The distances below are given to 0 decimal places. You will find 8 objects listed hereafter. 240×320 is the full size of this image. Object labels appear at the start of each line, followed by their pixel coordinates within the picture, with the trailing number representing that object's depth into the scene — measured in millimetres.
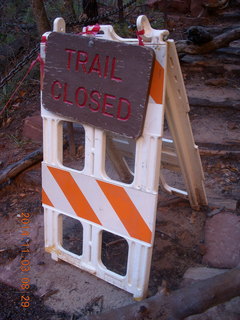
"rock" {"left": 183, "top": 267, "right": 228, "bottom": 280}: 2488
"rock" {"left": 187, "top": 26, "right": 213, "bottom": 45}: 5587
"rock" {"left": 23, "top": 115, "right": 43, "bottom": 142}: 4781
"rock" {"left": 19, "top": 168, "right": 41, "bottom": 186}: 3914
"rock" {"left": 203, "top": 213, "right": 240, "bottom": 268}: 2721
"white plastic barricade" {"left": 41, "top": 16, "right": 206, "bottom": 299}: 2029
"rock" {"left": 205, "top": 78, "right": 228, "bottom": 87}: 5754
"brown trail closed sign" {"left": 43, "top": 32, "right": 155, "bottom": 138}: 1981
